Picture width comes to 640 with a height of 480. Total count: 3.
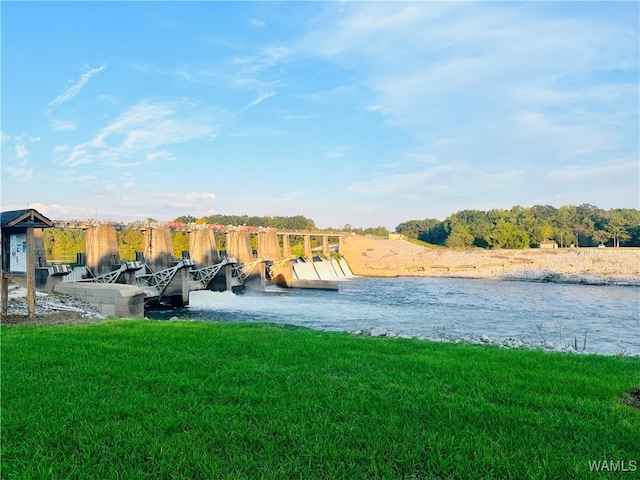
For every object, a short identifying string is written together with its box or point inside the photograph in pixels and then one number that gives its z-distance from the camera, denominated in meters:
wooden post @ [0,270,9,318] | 9.96
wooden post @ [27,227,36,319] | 9.80
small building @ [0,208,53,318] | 9.69
